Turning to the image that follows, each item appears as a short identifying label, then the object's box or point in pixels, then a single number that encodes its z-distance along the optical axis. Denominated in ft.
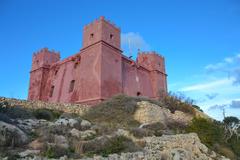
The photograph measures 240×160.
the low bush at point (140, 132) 44.32
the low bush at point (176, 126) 59.77
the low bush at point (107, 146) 33.68
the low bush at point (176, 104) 82.38
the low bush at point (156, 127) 50.62
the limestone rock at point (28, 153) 29.27
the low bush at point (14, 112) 47.78
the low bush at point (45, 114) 54.44
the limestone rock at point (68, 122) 45.38
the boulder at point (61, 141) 32.98
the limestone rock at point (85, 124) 45.94
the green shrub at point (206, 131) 57.41
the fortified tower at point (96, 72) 84.64
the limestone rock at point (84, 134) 39.11
